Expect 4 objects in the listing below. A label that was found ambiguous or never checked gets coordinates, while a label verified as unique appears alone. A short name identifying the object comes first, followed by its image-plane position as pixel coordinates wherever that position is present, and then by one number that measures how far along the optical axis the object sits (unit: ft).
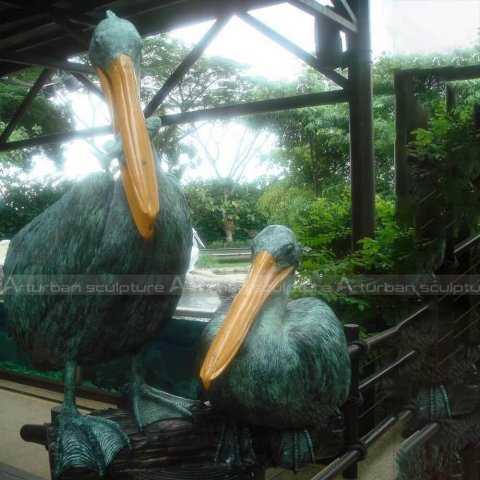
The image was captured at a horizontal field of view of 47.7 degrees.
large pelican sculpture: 3.30
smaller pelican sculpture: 3.31
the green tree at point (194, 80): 13.60
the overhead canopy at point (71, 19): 9.21
